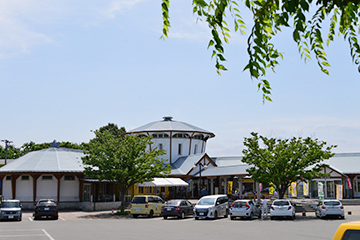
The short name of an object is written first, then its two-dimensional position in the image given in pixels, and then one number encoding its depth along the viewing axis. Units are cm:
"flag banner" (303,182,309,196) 4594
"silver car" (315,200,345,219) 2944
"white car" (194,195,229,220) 2923
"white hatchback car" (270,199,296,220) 2853
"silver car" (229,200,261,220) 2902
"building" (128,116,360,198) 4966
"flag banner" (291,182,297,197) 4266
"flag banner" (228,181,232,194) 4403
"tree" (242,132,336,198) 3250
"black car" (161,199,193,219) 3025
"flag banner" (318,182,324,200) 4219
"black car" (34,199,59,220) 2960
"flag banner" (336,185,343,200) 4500
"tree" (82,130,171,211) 3484
